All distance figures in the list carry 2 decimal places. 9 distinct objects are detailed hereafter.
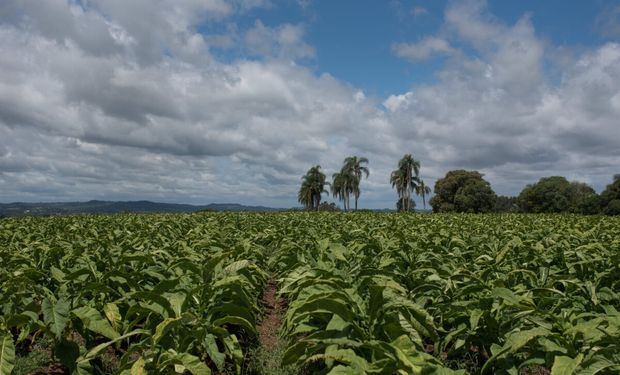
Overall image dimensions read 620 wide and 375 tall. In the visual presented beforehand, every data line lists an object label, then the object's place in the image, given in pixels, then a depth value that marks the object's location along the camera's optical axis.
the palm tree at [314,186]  94.12
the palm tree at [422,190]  87.36
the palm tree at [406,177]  84.75
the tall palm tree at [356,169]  89.69
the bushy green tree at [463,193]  79.44
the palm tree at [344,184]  90.44
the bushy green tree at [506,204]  96.94
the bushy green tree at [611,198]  67.25
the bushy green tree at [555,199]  74.56
